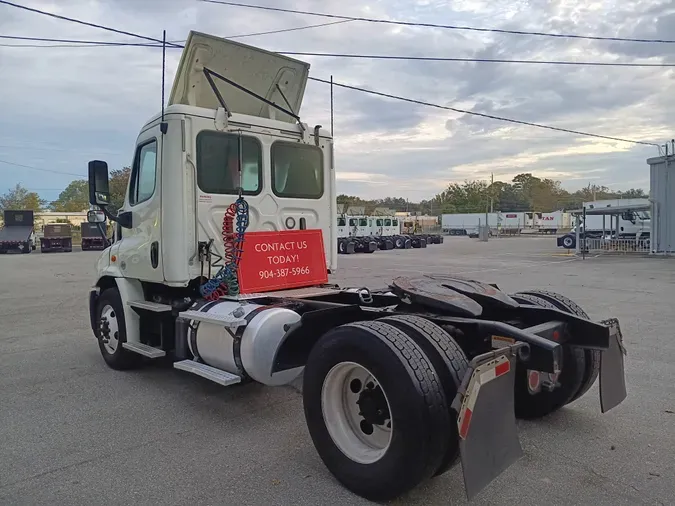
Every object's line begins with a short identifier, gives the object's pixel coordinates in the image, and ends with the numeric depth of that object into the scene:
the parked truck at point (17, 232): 35.22
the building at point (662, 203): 25.36
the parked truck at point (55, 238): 36.53
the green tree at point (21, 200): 74.94
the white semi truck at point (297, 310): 2.95
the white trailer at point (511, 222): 70.06
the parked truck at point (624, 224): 29.53
